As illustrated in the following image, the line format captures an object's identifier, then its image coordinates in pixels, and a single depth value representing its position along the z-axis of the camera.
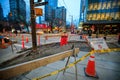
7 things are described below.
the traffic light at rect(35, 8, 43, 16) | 4.20
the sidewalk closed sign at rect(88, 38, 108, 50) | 4.07
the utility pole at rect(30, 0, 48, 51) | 4.23
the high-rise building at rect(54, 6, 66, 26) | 50.52
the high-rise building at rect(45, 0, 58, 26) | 46.66
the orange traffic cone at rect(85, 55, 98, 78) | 2.36
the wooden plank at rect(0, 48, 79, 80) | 1.08
